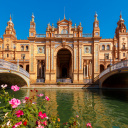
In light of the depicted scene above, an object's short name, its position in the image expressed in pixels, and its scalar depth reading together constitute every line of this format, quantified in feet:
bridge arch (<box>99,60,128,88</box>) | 42.37
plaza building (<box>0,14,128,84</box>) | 70.28
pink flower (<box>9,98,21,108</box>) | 9.56
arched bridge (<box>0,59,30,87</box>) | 46.51
